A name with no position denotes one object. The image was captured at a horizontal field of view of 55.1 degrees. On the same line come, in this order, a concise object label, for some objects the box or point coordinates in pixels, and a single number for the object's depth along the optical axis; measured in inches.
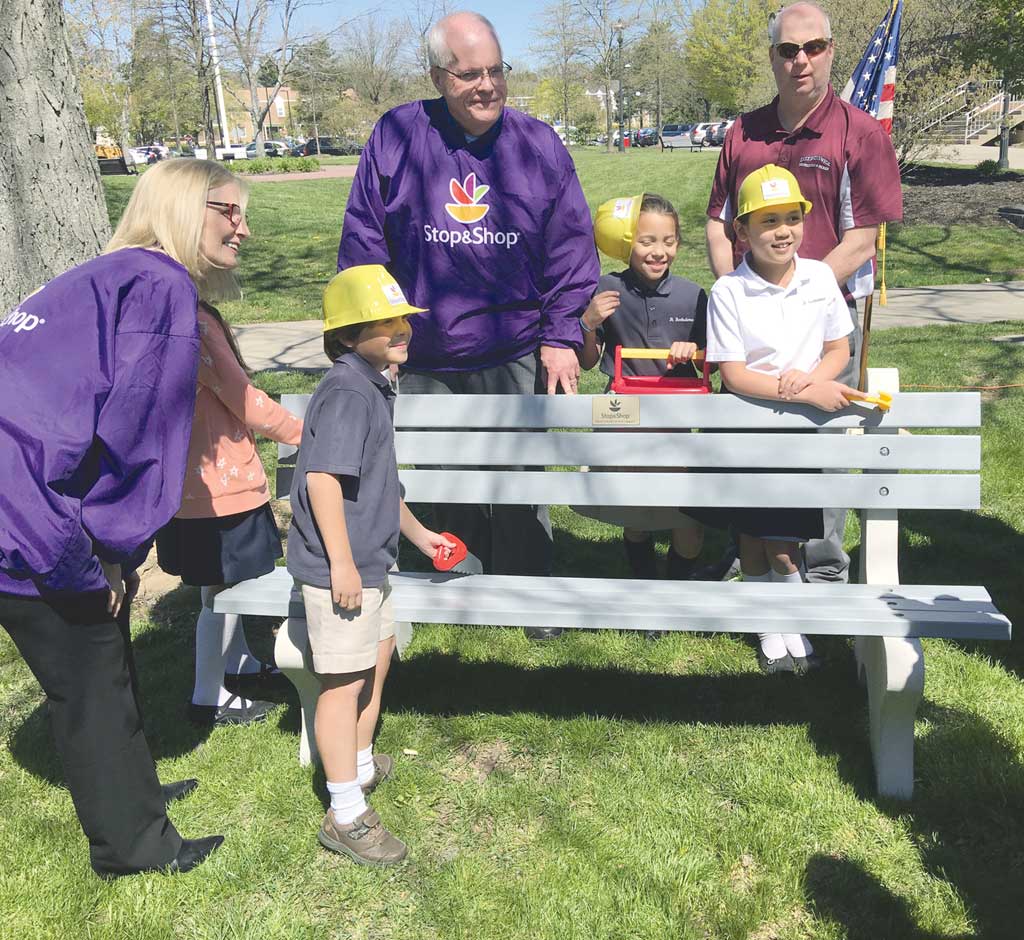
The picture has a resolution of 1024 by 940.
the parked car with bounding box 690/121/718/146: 2046.0
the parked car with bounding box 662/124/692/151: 2242.0
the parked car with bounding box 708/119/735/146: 2001.7
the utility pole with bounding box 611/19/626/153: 2215.8
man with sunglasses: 138.6
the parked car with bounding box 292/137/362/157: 2481.5
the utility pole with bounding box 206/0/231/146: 1619.1
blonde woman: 87.0
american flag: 196.2
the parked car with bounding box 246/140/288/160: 2347.4
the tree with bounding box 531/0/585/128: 2437.3
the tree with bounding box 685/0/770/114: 2042.3
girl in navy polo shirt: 142.5
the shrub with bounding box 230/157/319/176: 1398.9
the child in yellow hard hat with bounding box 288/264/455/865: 101.0
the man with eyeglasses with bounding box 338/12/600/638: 140.1
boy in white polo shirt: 125.2
